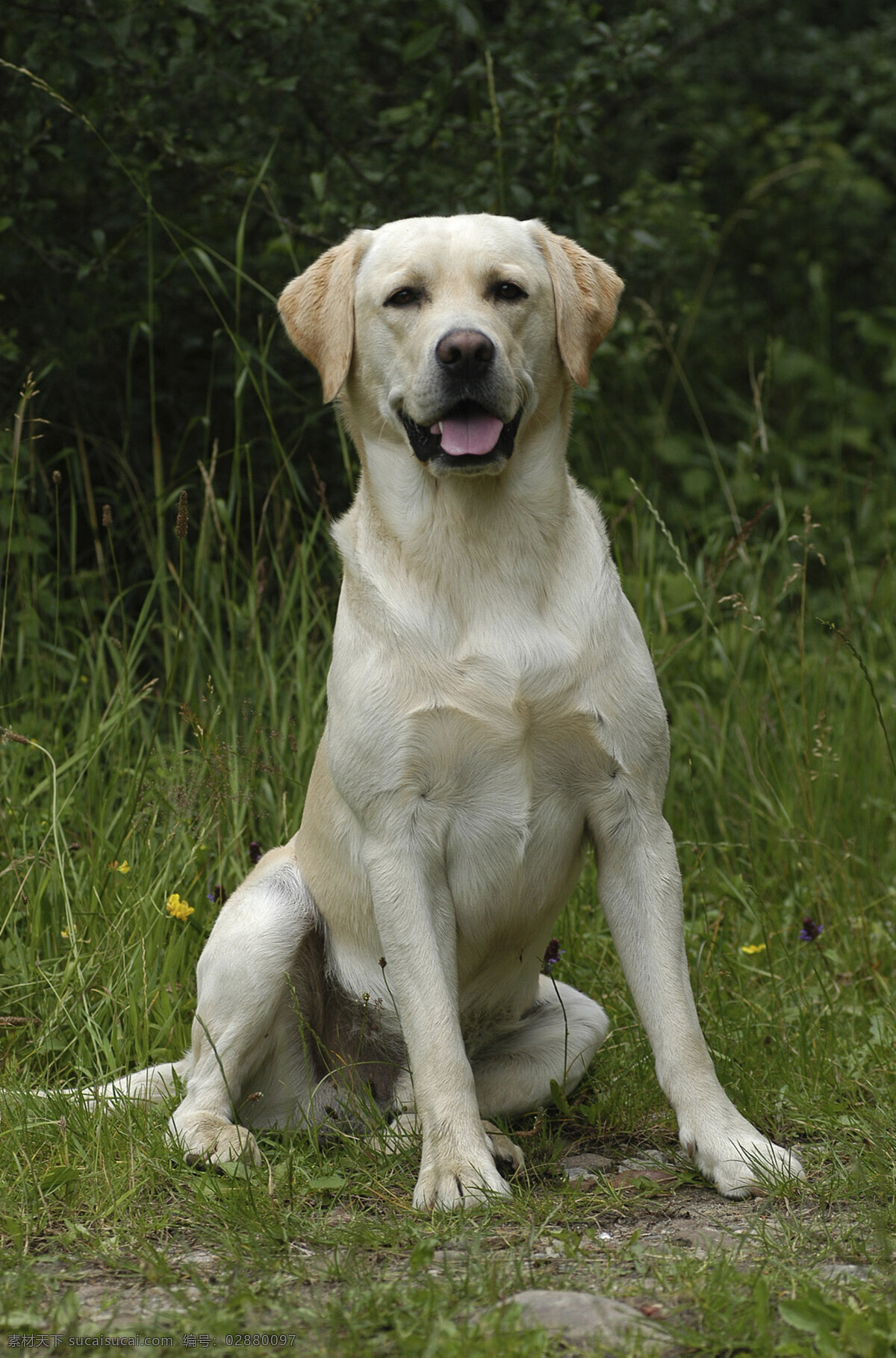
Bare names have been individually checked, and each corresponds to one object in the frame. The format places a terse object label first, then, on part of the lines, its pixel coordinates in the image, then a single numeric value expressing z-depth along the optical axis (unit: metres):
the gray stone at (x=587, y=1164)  5.38
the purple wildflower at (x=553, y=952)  6.43
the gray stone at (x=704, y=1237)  4.50
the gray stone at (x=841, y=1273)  4.18
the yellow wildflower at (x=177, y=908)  6.56
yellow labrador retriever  5.25
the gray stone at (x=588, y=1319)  3.82
